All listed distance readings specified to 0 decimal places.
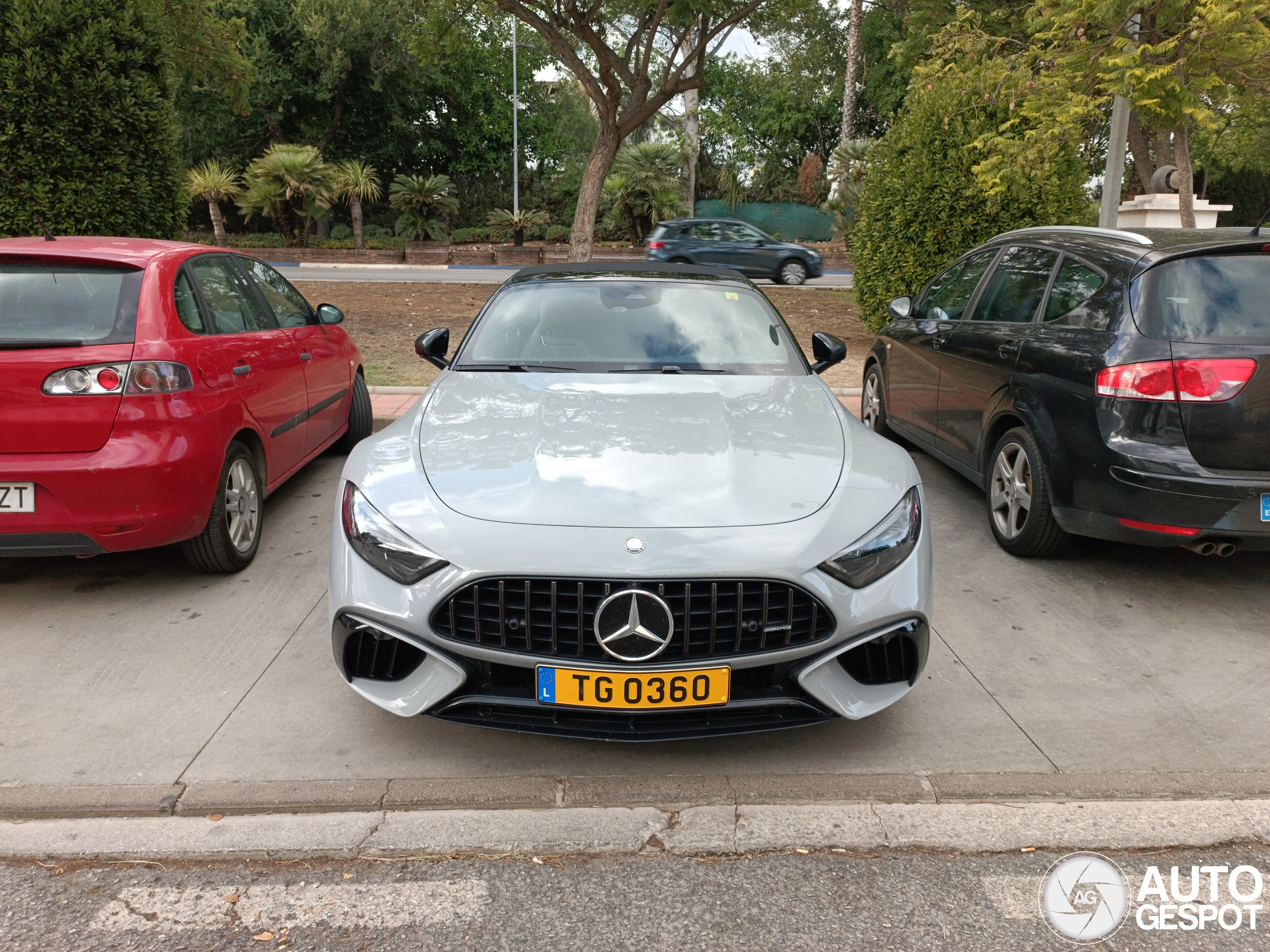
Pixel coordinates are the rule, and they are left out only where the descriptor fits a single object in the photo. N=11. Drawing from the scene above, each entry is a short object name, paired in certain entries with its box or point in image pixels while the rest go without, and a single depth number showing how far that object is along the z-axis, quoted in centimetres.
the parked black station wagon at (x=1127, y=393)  412
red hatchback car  404
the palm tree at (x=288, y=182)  3034
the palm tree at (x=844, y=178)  2895
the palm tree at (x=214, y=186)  3089
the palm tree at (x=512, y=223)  3325
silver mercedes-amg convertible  287
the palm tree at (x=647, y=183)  2994
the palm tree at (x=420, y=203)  3300
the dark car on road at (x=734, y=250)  2292
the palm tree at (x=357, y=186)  3123
